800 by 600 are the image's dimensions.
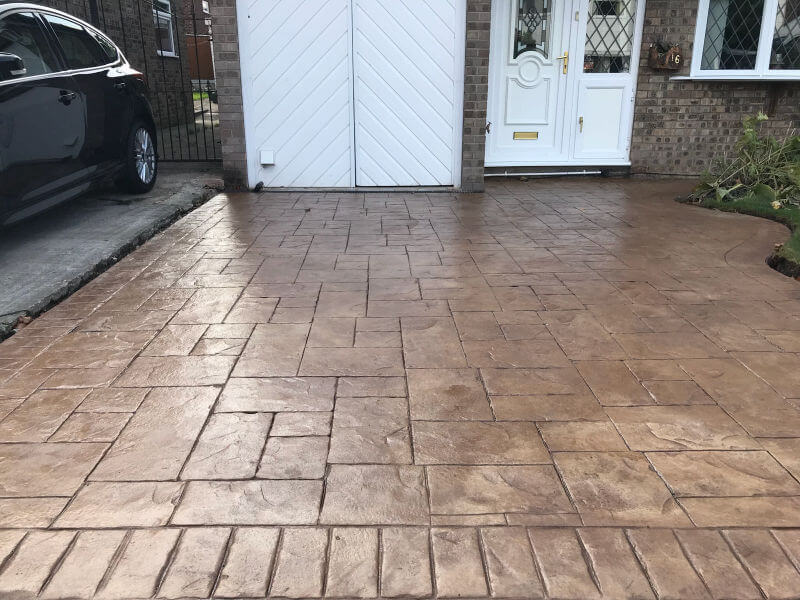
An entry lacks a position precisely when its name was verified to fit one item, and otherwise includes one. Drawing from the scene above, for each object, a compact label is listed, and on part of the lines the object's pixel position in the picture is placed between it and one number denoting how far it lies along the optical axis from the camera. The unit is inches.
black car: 166.9
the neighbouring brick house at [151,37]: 383.2
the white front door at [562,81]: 304.7
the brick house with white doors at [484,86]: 269.9
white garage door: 268.4
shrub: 249.4
